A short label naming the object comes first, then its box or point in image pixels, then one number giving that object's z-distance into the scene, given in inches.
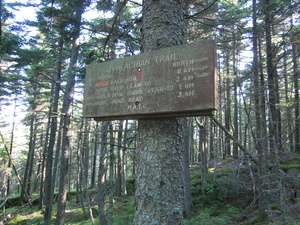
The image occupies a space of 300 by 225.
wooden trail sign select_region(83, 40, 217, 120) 84.3
